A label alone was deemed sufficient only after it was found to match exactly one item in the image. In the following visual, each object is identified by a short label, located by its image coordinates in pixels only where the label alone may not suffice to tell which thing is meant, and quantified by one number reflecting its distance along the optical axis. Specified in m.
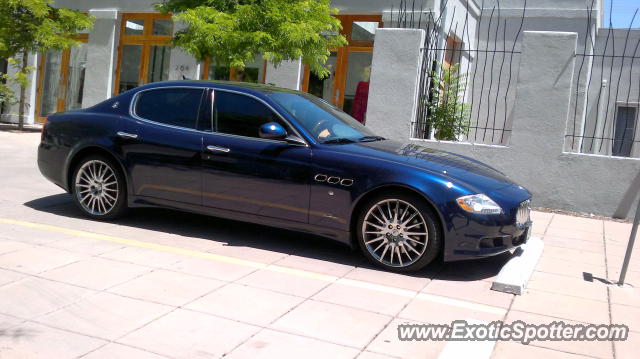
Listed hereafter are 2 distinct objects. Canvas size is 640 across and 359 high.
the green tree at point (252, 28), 10.77
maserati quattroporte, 5.56
